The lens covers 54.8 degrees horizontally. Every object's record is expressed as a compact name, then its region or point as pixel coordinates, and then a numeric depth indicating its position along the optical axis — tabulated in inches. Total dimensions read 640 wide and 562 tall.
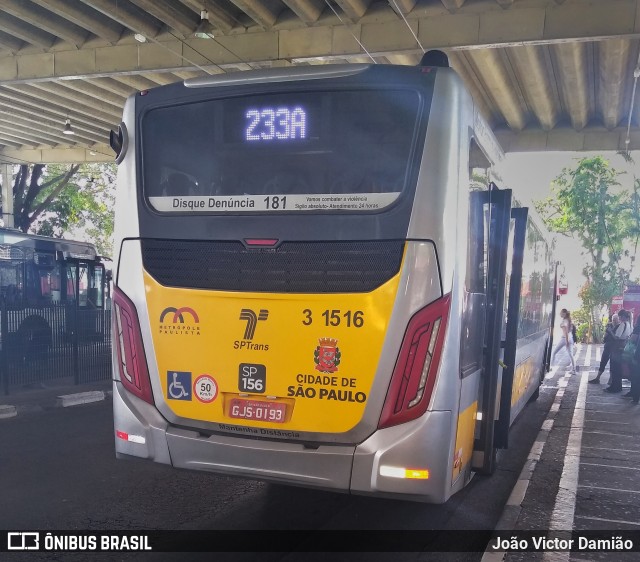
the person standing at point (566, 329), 680.4
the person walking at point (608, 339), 539.5
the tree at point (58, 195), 1049.5
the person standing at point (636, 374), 464.3
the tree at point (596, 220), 1210.0
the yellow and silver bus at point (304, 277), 154.9
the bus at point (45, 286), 436.5
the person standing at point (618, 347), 525.3
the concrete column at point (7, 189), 946.7
